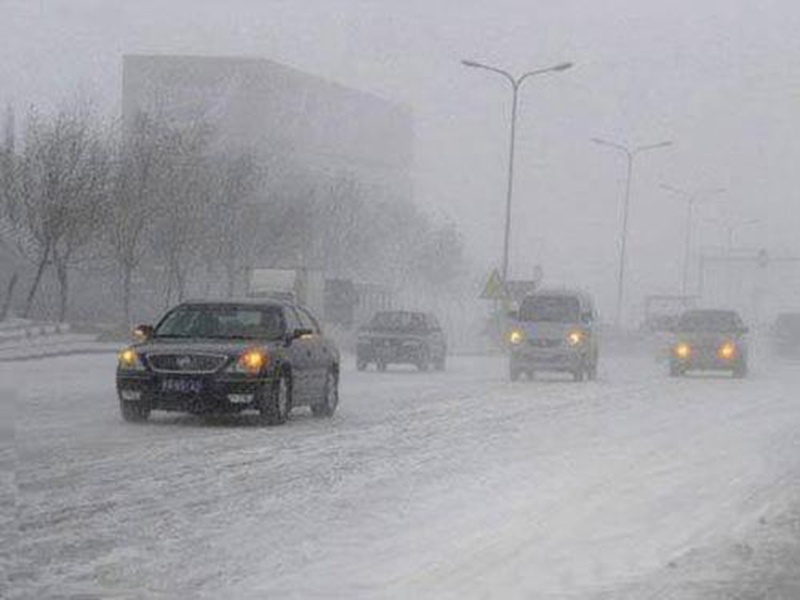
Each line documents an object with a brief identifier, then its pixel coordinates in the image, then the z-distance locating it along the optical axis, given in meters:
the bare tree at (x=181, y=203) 67.31
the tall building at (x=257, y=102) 149.62
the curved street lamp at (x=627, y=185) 75.44
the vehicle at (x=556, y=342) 34.91
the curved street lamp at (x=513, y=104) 57.69
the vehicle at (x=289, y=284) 54.84
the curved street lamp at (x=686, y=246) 93.50
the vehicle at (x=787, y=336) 60.97
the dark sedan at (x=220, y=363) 18.47
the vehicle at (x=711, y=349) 38.59
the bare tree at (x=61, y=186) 57.22
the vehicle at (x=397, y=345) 41.00
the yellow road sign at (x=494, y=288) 51.72
